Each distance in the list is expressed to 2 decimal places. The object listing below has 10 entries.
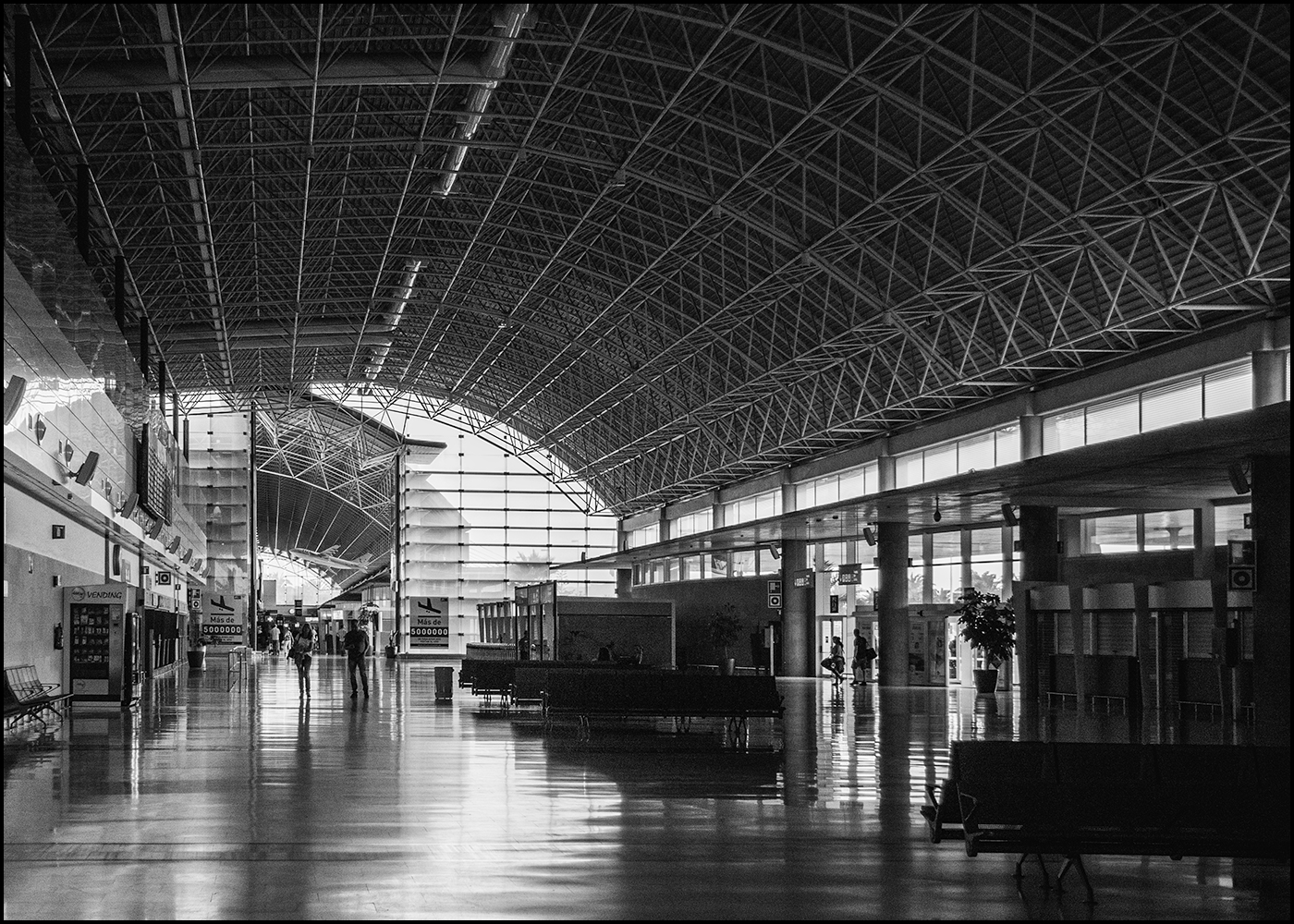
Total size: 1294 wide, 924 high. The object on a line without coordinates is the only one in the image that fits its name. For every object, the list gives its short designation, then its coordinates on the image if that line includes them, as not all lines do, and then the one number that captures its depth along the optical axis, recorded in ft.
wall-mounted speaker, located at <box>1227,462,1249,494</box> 91.15
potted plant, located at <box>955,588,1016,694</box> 129.70
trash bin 102.12
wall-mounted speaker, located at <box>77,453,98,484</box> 78.58
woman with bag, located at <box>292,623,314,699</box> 109.19
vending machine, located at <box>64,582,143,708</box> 87.61
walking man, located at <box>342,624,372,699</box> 108.06
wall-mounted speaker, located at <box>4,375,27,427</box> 60.34
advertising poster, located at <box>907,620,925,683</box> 148.97
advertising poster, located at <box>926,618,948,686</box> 148.15
